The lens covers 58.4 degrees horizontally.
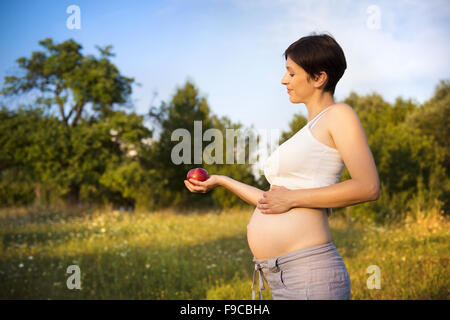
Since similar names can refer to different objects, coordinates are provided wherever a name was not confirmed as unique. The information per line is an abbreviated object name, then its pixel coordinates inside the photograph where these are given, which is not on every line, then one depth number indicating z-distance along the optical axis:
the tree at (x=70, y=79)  19.53
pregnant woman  1.61
